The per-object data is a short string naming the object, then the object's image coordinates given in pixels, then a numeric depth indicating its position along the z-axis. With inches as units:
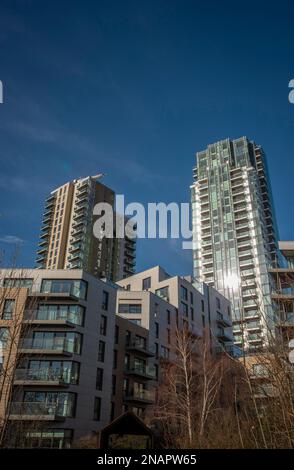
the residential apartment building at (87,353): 1375.5
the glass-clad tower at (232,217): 3732.8
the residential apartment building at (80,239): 3789.4
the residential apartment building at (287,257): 1484.0
